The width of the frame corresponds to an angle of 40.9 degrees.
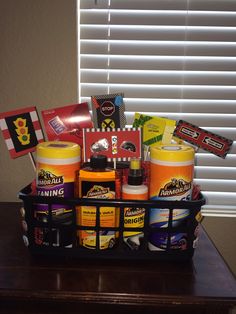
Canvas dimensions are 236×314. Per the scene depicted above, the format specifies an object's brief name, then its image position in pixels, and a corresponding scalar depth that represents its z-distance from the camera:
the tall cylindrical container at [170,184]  0.62
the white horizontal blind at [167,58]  0.96
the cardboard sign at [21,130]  0.80
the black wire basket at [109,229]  0.62
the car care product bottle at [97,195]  0.63
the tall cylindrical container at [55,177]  0.63
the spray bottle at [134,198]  0.64
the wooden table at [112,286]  0.54
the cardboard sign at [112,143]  0.75
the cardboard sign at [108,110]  0.81
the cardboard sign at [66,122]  0.80
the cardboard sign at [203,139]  0.76
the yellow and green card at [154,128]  0.78
